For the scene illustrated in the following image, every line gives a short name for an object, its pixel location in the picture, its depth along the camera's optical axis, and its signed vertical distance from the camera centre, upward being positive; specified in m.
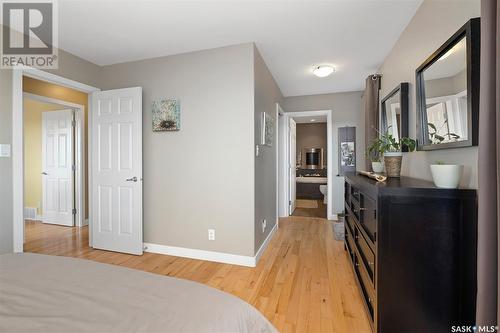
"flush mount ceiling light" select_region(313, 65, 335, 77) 3.21 +1.33
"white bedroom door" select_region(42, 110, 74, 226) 4.10 -0.04
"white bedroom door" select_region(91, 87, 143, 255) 2.88 -0.07
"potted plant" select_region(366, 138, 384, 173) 2.21 +0.06
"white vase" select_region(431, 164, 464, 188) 1.28 -0.06
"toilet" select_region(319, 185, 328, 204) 6.01 -0.67
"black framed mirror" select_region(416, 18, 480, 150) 1.28 +0.48
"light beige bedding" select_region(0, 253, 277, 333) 0.66 -0.45
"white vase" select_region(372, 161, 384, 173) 2.43 -0.03
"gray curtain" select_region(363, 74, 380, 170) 3.19 +0.83
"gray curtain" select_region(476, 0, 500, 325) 0.94 -0.07
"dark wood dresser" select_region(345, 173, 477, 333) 1.26 -0.54
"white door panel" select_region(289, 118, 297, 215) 4.98 -0.03
